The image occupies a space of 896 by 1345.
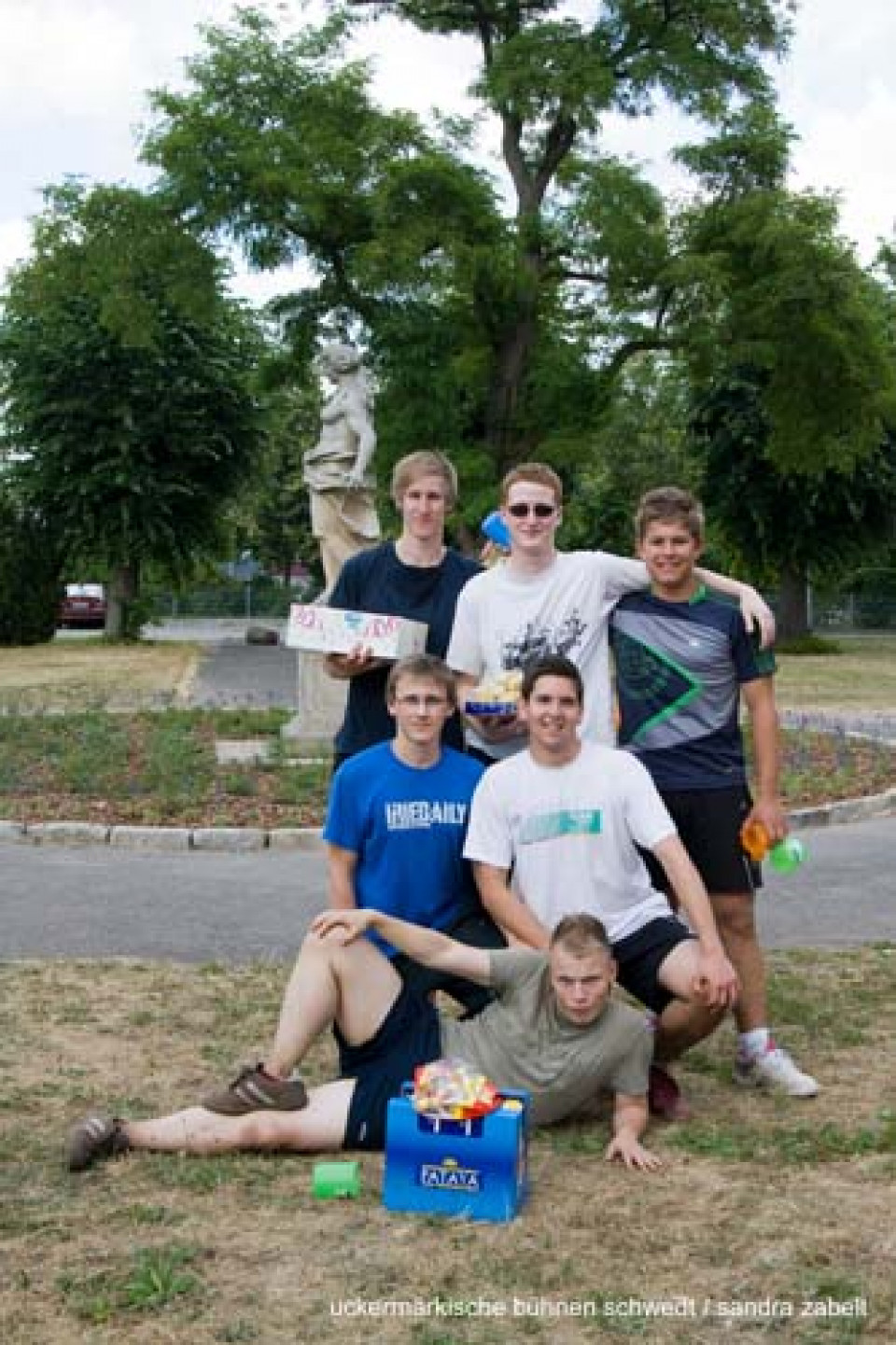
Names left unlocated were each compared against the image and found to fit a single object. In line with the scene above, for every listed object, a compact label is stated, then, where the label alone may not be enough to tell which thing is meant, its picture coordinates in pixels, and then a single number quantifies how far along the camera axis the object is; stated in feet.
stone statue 49.49
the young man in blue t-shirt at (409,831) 15.33
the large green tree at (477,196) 88.94
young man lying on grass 14.24
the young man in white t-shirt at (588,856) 14.97
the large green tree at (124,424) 113.29
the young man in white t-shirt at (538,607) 15.92
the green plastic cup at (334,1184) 13.33
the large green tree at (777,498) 114.21
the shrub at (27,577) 115.14
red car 167.02
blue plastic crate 12.73
